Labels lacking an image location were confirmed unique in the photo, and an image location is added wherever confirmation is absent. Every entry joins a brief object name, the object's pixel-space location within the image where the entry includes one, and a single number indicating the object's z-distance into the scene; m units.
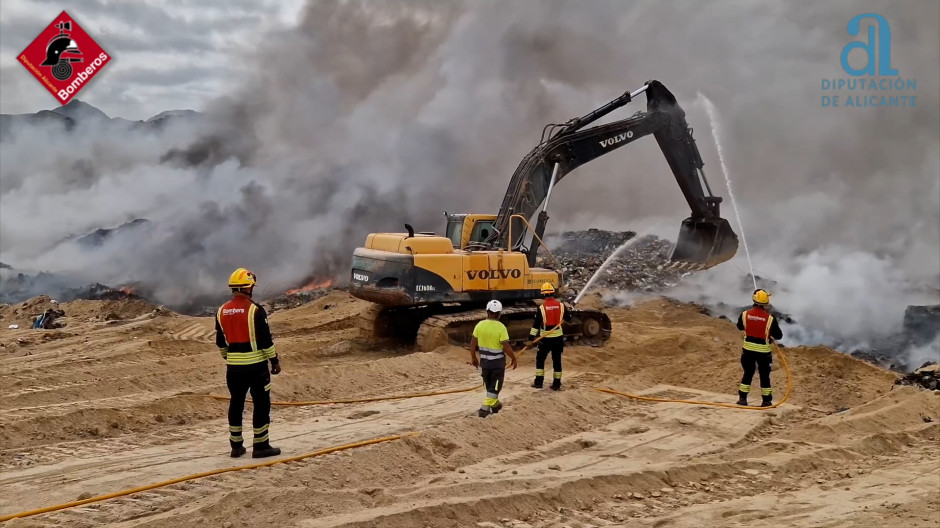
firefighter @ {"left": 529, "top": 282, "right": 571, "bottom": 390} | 9.46
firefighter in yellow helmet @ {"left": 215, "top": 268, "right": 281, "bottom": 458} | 6.34
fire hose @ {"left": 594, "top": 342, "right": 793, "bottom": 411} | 9.34
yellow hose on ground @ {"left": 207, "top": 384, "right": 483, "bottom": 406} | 9.09
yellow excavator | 11.90
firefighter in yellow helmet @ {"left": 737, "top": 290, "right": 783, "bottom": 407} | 9.08
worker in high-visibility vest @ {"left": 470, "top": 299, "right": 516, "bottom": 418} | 8.06
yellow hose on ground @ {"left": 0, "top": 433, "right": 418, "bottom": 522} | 5.02
